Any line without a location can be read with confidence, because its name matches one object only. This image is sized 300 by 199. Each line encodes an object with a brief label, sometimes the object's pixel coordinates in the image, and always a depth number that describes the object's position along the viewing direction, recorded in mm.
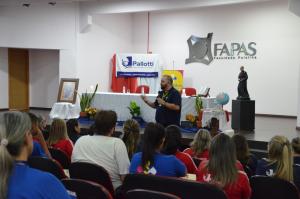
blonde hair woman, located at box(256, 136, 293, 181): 2898
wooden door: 12242
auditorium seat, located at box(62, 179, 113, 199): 2305
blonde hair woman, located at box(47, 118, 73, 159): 4102
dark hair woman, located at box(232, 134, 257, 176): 3480
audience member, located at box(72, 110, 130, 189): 3072
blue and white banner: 12188
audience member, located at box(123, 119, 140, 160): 3723
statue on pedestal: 8398
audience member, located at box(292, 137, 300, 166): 3465
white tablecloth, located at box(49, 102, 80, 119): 9874
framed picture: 10258
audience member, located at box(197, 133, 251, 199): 2541
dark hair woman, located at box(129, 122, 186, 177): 2799
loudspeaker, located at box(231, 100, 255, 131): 8242
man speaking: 5551
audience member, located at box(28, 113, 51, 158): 3632
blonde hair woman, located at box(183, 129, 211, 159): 3865
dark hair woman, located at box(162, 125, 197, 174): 3162
